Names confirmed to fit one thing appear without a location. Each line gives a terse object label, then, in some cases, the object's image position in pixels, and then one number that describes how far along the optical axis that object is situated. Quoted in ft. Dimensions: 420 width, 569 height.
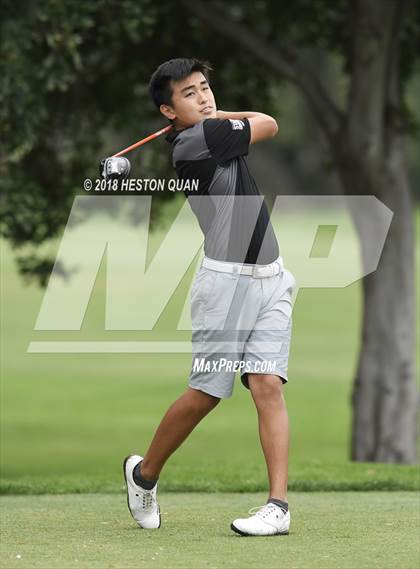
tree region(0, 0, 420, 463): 90.79
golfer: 41.86
